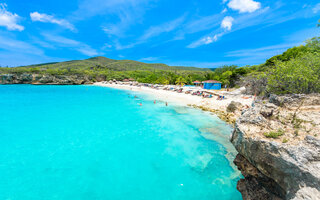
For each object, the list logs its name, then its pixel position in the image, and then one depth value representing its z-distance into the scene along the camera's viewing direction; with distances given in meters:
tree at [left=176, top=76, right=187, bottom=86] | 60.07
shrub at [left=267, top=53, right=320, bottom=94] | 7.57
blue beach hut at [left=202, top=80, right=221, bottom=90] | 41.22
